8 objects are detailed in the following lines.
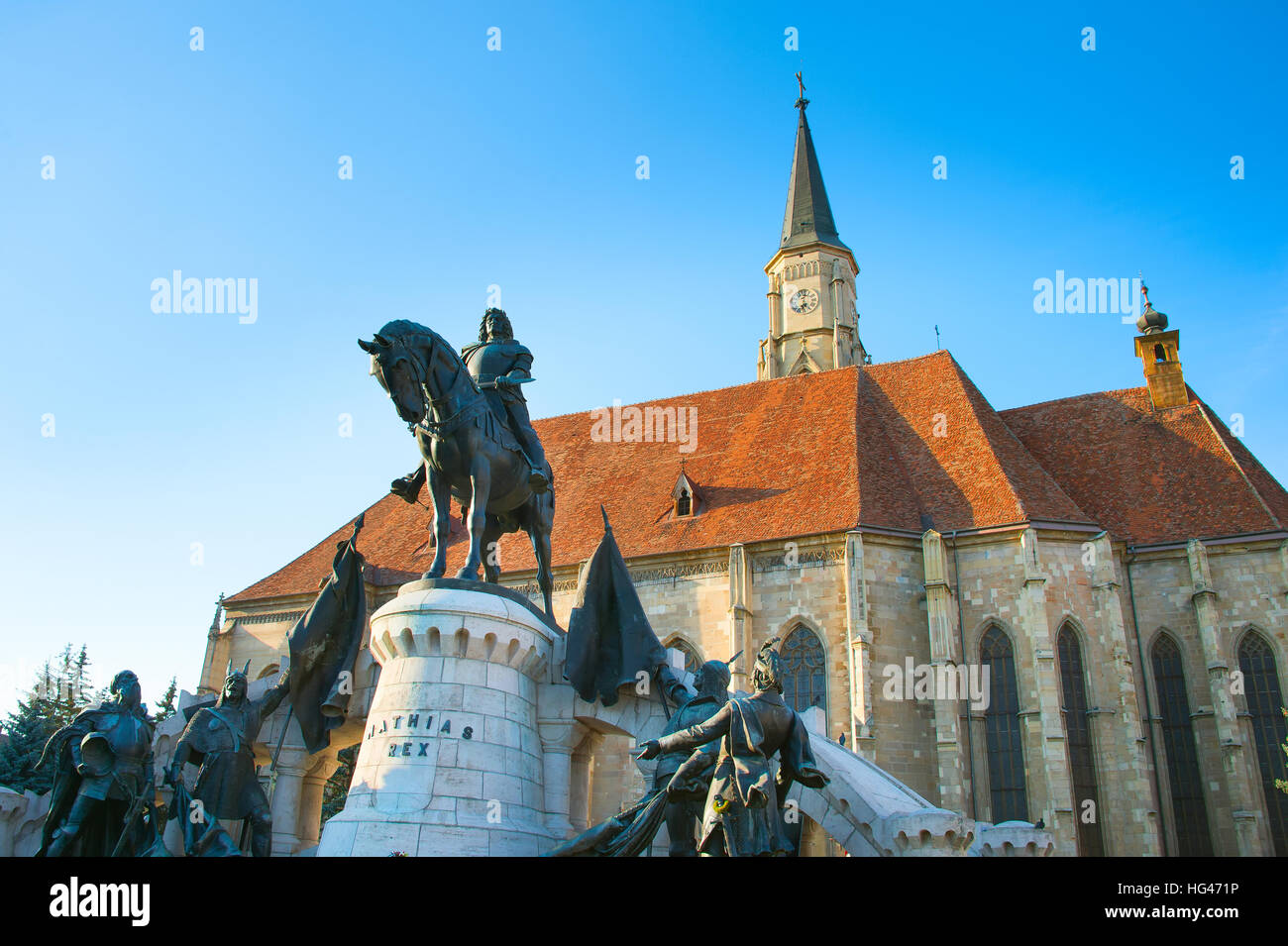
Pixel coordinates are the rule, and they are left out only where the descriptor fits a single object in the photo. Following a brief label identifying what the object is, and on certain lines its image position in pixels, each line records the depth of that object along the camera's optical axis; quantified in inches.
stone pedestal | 330.6
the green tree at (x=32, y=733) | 892.6
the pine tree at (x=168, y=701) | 1315.2
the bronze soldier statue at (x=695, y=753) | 313.1
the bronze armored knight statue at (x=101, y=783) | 331.9
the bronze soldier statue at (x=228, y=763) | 354.0
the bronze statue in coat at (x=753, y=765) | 264.7
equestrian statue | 371.9
